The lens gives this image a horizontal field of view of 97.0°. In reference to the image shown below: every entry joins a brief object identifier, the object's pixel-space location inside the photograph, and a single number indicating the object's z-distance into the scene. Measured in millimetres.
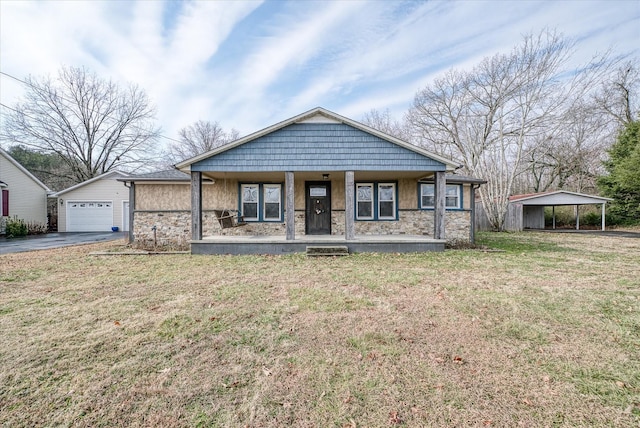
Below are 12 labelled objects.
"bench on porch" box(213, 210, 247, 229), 9219
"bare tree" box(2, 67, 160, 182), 21766
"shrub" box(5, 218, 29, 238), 14992
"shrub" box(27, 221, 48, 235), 16717
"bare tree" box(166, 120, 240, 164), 34094
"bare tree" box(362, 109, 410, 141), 27516
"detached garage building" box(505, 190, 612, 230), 17688
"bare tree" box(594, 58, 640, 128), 21188
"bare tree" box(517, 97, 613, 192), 22391
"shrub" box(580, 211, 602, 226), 20188
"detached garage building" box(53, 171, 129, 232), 18234
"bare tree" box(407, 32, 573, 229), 16328
